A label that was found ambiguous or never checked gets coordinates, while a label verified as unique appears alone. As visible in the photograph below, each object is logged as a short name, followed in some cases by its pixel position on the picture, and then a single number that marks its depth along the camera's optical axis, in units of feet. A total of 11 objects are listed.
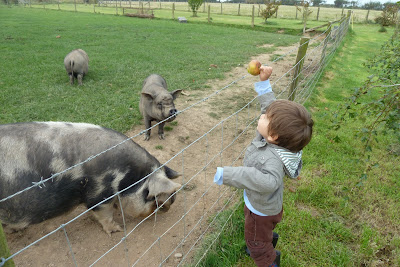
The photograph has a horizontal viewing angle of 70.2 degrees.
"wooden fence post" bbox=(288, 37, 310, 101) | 17.54
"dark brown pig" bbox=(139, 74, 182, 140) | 17.04
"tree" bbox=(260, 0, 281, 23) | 91.40
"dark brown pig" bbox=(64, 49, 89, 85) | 25.79
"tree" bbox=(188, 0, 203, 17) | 118.91
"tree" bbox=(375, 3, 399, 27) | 91.79
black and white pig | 8.81
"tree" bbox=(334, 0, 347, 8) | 251.74
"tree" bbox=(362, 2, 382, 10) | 203.91
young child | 6.23
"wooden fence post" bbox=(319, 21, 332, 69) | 30.67
